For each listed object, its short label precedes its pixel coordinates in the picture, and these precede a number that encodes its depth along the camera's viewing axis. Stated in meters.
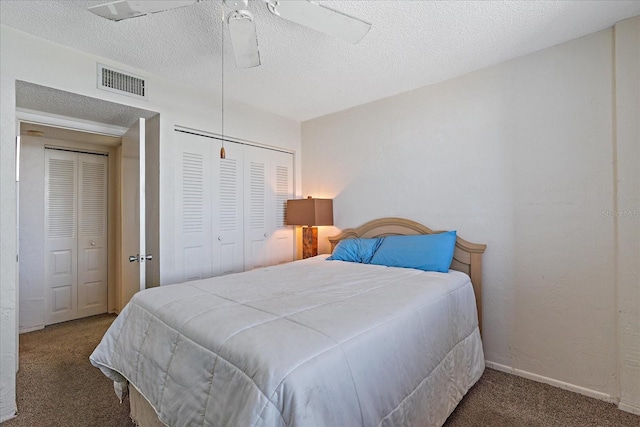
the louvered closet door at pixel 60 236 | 3.53
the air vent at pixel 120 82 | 2.38
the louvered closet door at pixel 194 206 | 2.89
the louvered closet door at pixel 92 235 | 3.77
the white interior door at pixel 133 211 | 2.40
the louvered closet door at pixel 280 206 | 3.70
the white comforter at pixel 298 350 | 1.03
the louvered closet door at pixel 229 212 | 3.17
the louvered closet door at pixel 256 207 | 3.44
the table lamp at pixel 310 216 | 3.33
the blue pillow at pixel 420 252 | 2.40
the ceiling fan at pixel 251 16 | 1.41
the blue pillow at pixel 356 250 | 2.85
